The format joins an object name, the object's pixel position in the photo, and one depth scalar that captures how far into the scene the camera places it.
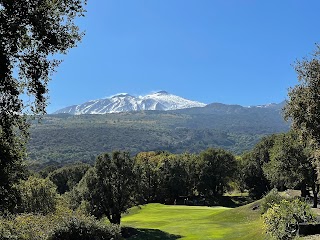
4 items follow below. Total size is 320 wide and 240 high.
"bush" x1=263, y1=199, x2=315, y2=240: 23.79
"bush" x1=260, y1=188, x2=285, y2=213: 38.69
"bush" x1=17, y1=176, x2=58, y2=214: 58.84
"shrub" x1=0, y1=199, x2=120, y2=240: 29.10
